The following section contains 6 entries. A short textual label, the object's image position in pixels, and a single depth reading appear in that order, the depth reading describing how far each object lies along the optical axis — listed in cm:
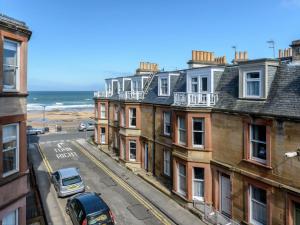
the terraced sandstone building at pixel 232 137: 1367
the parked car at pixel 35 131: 4948
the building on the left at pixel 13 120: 1053
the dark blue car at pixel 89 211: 1500
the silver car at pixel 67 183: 2048
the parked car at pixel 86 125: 5381
